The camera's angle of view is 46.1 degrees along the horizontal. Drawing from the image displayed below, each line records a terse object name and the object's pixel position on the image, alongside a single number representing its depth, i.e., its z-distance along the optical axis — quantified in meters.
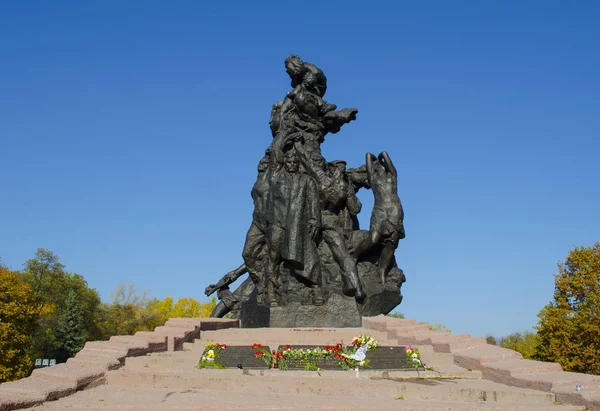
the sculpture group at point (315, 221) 13.79
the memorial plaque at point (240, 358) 9.20
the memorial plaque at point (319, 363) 8.97
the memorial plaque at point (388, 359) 9.06
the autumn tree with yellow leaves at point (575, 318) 22.88
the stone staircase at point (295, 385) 7.19
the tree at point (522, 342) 31.64
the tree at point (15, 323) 25.72
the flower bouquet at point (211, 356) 9.31
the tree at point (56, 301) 34.88
